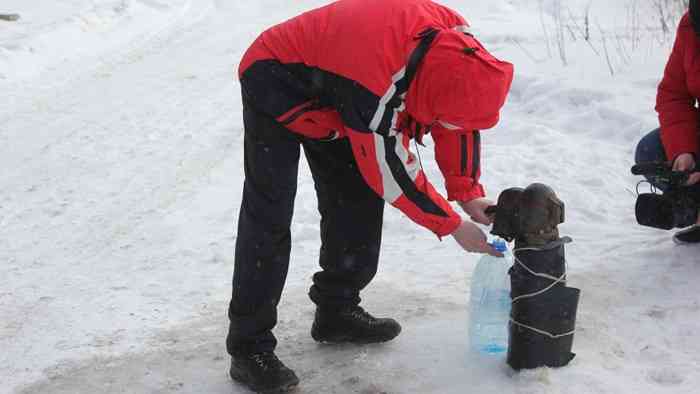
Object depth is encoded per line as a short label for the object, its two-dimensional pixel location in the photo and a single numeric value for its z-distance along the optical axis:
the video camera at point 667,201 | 7.46
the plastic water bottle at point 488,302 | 6.44
